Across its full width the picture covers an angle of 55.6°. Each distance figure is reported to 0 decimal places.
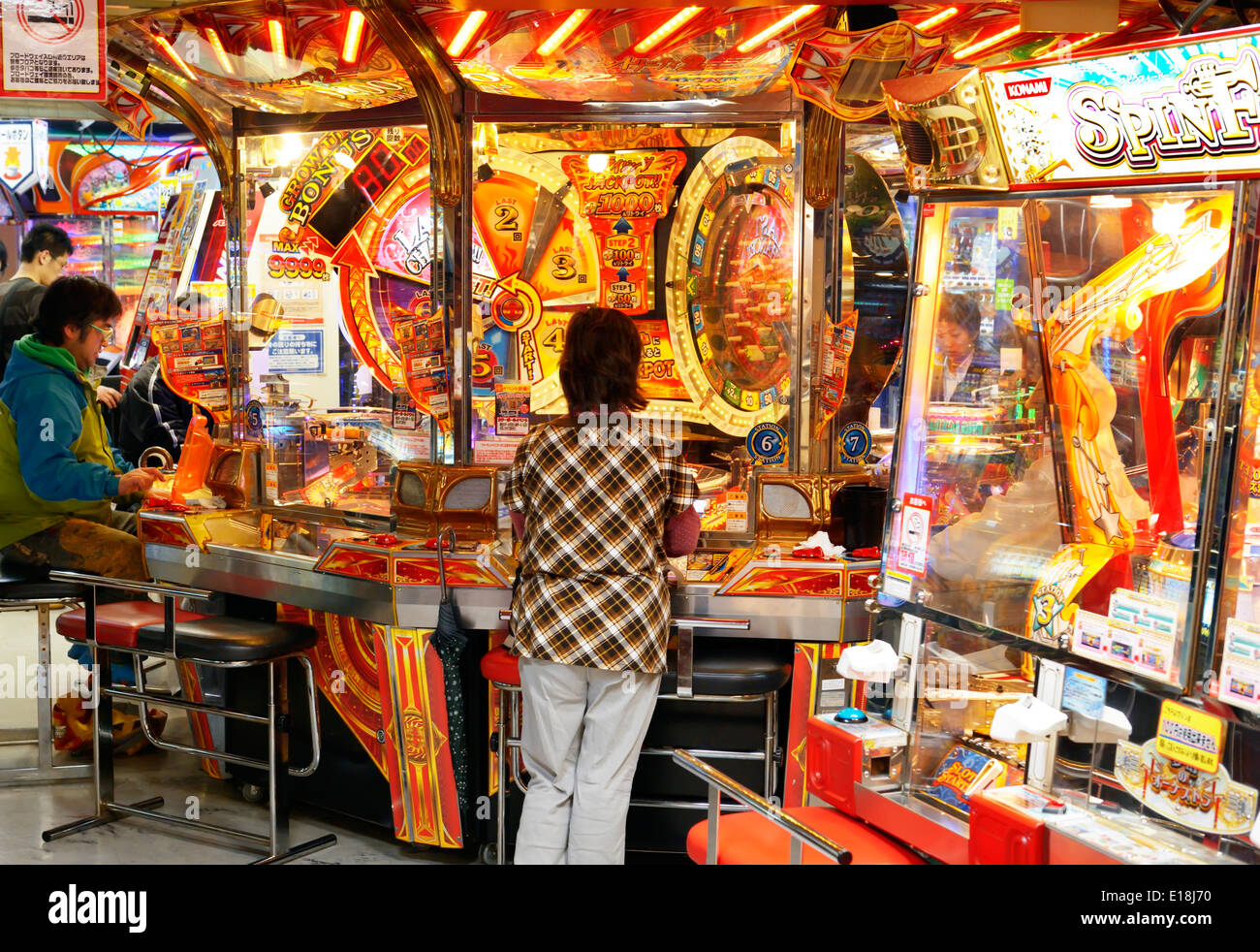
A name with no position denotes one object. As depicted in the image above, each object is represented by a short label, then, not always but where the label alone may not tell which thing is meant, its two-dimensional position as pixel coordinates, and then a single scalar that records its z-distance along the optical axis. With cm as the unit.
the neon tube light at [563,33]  329
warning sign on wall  292
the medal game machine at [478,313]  371
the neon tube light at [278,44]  356
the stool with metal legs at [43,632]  418
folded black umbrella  341
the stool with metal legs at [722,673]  327
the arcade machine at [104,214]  846
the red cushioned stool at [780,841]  235
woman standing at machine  294
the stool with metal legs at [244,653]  348
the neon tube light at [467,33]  337
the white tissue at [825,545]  342
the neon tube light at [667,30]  326
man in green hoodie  409
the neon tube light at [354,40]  349
